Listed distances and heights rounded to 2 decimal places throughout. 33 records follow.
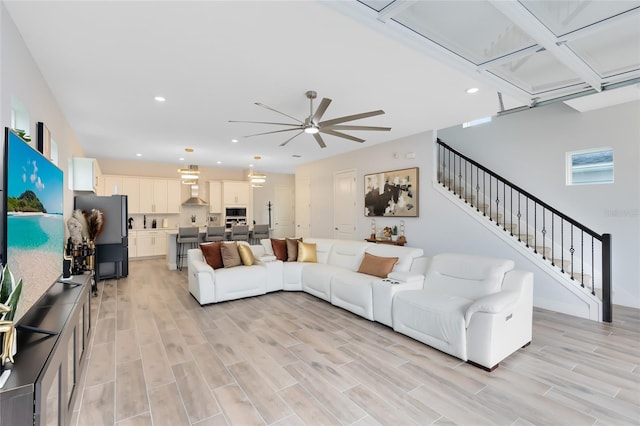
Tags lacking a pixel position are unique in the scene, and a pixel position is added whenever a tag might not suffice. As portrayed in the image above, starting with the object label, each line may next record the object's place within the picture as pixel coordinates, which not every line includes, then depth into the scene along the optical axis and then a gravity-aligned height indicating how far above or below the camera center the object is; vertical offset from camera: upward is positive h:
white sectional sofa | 2.57 -0.91
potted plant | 1.18 -0.40
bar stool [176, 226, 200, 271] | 6.71 -0.60
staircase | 3.72 -0.26
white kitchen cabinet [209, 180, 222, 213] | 9.51 +0.53
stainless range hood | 8.93 +0.38
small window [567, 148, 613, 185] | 4.34 +0.69
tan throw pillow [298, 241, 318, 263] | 5.16 -0.72
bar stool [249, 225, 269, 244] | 7.59 -0.51
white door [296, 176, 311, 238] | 8.57 +0.17
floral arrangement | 5.38 -0.19
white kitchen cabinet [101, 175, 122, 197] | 7.93 +0.78
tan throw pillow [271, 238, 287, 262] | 5.27 -0.66
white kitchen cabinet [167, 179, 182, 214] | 8.78 +0.52
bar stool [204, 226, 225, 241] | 6.89 -0.50
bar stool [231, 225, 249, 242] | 7.18 -0.49
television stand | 1.13 -0.69
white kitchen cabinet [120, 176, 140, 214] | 8.14 +0.60
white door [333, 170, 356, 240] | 7.07 +0.18
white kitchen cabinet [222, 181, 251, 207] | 9.45 +0.64
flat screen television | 1.58 -0.04
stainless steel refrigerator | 5.68 -0.45
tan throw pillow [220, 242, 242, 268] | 4.64 -0.69
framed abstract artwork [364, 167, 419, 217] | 5.71 +0.39
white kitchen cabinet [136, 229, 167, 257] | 8.25 -0.86
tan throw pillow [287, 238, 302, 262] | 5.24 -0.68
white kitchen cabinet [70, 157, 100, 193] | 5.11 +0.69
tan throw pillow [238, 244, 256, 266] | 4.79 -0.70
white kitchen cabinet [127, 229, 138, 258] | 8.12 -0.85
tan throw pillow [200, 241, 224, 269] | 4.59 -0.66
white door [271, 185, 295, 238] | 11.01 +0.01
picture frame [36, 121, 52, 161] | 2.83 +0.75
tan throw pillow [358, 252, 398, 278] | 3.86 -0.72
